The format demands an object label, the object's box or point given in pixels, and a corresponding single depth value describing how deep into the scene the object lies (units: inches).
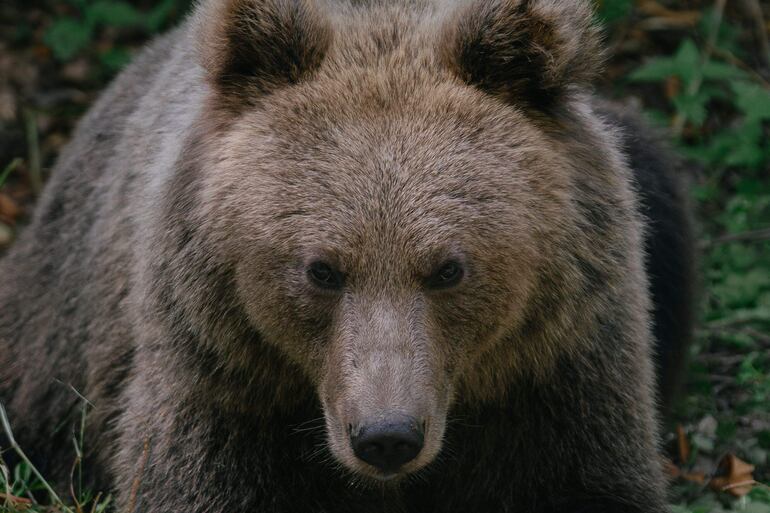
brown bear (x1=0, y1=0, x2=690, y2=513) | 304.2
